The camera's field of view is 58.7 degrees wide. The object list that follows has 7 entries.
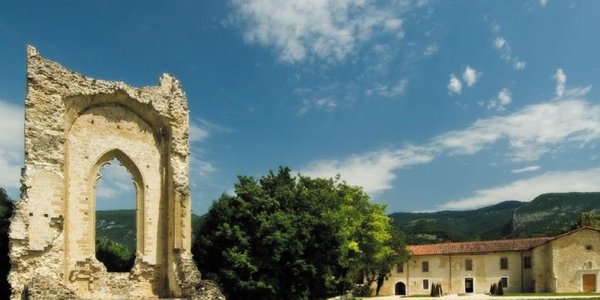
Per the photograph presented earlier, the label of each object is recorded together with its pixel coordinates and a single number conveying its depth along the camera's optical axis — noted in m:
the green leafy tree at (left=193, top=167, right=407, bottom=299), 24.03
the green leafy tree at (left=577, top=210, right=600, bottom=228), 54.94
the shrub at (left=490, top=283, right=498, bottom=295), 46.44
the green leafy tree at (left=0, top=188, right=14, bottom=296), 22.81
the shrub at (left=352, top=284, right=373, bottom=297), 43.58
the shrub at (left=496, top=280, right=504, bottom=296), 45.60
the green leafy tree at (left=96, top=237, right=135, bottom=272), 26.45
